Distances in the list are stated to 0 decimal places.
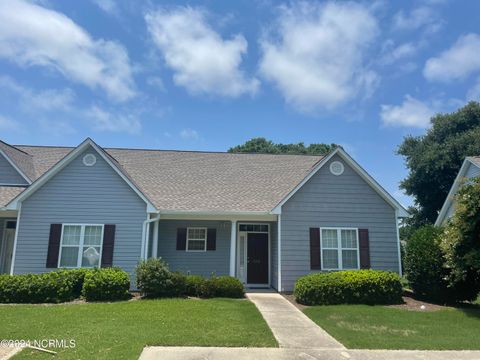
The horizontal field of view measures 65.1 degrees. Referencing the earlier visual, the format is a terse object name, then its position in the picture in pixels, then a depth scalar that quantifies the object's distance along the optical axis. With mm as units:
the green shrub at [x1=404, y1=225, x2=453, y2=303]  12469
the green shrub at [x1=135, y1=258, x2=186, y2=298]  12844
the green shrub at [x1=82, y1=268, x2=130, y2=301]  12383
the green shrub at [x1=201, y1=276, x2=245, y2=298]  13180
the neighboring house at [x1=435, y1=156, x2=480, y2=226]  18041
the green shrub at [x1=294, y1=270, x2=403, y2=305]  12346
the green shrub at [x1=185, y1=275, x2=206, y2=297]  13258
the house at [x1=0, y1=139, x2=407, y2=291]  14422
